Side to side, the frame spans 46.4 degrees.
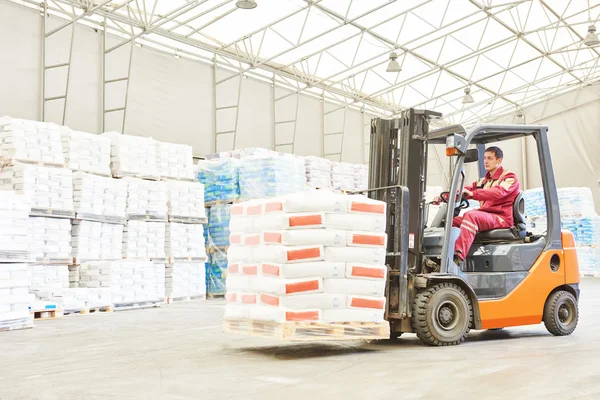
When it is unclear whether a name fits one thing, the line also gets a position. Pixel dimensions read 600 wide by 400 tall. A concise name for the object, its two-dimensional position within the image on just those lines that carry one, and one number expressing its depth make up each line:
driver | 6.21
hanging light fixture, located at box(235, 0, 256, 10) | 13.42
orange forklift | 5.89
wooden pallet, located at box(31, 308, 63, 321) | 9.49
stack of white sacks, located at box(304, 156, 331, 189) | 14.67
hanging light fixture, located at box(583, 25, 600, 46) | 17.22
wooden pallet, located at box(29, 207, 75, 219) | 9.81
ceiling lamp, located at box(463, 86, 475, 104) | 22.17
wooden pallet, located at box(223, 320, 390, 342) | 5.17
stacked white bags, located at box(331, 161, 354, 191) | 15.27
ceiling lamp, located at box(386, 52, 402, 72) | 17.50
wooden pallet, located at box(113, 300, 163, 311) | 10.72
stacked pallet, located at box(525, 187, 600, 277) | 18.58
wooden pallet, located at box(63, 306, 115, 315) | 9.99
